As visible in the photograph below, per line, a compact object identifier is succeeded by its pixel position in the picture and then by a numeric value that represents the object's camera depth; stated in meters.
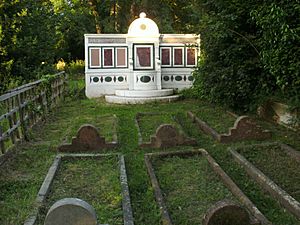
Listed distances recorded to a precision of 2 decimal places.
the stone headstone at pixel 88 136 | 7.57
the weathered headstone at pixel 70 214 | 3.28
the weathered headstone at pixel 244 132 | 8.15
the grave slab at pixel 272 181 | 4.69
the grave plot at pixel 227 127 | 8.16
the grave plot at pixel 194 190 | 3.95
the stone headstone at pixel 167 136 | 7.72
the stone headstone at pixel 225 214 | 3.86
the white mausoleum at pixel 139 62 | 16.14
